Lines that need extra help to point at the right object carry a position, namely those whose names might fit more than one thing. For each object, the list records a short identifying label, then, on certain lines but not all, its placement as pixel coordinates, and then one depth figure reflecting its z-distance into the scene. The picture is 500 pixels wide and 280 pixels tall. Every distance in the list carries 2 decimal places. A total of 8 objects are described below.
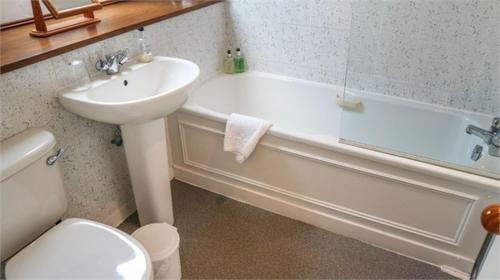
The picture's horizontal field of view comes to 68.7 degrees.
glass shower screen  1.84
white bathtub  1.59
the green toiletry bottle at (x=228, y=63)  2.52
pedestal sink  1.35
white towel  1.84
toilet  1.15
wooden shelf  1.32
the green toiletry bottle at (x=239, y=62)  2.51
